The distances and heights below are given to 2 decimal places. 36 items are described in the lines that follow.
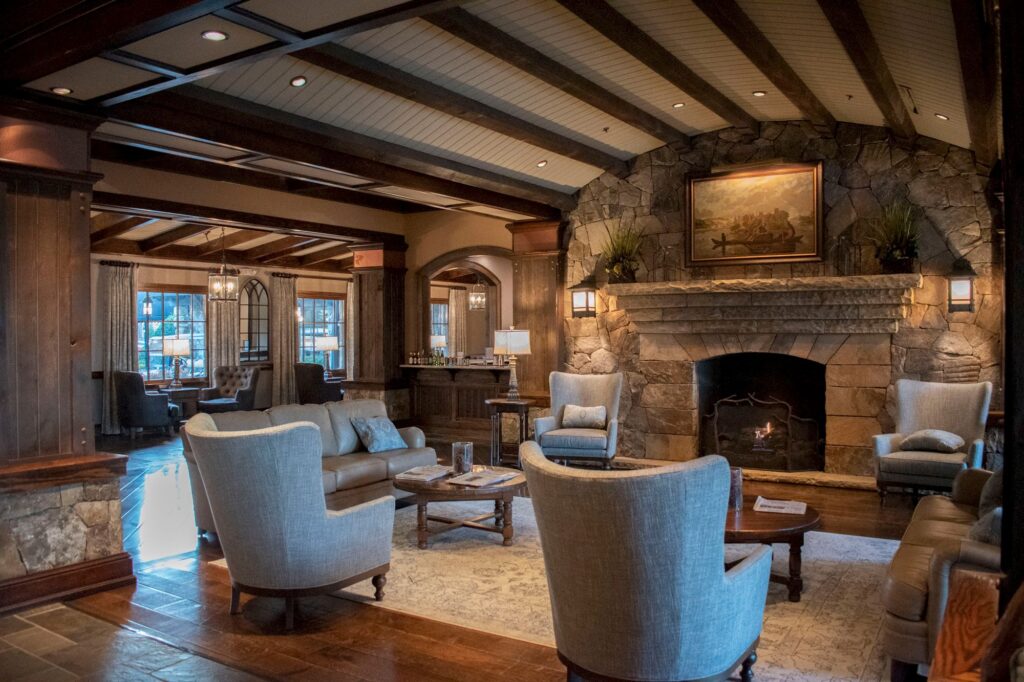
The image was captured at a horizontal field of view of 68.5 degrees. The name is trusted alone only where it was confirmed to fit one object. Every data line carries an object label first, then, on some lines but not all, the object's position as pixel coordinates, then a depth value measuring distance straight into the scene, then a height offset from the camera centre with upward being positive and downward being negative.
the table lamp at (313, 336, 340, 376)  14.32 -0.02
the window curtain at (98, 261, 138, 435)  10.98 +0.29
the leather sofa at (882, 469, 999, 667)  2.65 -0.95
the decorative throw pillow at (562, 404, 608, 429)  7.27 -0.76
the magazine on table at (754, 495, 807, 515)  4.11 -0.94
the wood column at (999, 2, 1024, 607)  2.15 +0.15
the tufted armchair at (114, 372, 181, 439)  10.32 -0.81
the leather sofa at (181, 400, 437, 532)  5.17 -0.89
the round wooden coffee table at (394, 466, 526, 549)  4.77 -0.99
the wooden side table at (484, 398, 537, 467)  8.08 -0.80
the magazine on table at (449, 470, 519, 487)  4.84 -0.91
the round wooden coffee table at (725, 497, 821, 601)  3.73 -0.96
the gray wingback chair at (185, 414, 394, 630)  3.41 -0.80
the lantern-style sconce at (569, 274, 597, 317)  8.30 +0.44
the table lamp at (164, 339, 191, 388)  11.77 -0.10
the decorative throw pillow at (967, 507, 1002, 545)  2.74 -0.72
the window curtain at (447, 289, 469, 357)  17.11 +0.52
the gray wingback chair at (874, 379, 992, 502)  5.59 -0.75
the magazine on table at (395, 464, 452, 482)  4.95 -0.89
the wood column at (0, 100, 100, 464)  3.94 +0.34
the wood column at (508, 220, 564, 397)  8.73 +0.53
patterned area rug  3.24 -1.37
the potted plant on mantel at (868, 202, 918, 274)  6.67 +0.87
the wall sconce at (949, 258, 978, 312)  6.46 +0.42
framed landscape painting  7.25 +1.21
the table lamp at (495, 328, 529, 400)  8.16 +0.00
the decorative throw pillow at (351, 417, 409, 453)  6.06 -0.75
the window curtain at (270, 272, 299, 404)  13.45 +0.15
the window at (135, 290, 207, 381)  12.02 +0.27
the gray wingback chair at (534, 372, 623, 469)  6.99 -0.79
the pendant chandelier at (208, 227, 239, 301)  10.20 +0.78
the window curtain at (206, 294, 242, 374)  12.70 +0.17
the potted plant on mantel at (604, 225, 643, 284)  8.11 +0.90
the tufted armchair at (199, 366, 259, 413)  11.25 -0.74
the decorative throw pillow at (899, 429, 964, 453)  5.71 -0.81
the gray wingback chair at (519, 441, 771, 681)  2.32 -0.74
